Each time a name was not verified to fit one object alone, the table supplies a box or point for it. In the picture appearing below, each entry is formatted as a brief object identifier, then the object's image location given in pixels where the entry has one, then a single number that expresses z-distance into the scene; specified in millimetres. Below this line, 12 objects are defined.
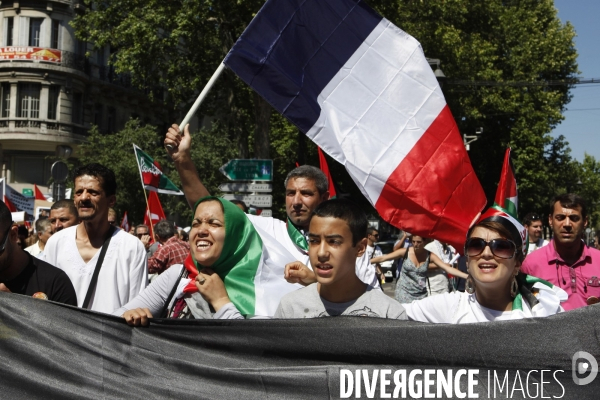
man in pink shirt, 5965
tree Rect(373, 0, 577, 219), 32062
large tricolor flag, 5480
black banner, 3730
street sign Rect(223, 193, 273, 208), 15586
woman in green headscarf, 4082
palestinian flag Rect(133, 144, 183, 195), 15047
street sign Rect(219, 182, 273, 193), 15789
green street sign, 15969
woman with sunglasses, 4051
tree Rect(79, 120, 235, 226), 35062
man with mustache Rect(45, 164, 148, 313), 5035
